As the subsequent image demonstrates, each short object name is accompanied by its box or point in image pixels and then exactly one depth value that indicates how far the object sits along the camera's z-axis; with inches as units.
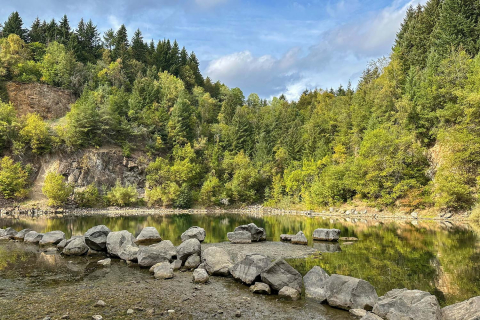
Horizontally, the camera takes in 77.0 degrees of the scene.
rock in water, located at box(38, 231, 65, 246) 759.1
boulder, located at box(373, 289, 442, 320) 290.8
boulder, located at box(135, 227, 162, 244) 771.4
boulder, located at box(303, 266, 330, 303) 384.6
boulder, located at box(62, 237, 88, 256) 647.1
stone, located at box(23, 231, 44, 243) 799.7
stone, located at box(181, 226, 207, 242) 762.8
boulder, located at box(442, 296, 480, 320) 278.9
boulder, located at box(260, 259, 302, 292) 401.1
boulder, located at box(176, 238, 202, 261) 557.0
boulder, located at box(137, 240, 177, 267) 537.3
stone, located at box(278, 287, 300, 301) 379.9
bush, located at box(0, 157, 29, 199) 1993.1
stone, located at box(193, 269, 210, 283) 448.8
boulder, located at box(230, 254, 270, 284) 433.4
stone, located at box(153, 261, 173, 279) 470.0
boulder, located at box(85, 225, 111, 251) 663.8
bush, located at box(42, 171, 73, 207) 2014.0
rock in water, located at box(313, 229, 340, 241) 839.7
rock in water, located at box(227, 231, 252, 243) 824.9
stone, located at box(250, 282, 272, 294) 399.9
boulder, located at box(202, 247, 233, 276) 490.0
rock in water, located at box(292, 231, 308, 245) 805.2
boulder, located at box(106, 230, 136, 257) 620.9
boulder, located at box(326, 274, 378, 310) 343.6
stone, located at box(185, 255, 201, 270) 535.2
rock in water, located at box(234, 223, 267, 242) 856.6
